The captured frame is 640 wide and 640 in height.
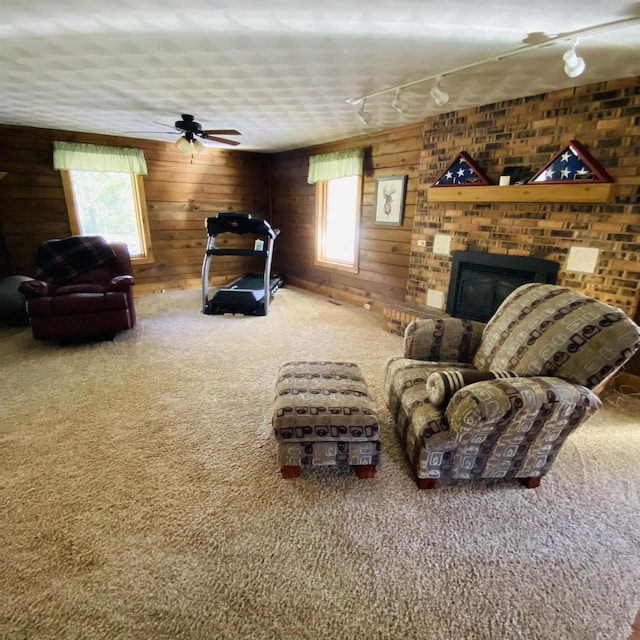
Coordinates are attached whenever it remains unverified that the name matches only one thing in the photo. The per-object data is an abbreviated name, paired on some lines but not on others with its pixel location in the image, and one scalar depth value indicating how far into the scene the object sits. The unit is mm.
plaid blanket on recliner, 3682
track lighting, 1740
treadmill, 4316
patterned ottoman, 1665
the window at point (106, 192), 4500
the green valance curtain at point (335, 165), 4516
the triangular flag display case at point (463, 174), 3204
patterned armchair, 1493
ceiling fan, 3514
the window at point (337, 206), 4695
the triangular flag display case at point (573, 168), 2545
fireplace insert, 3008
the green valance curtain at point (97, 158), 4371
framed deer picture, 4148
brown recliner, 3230
